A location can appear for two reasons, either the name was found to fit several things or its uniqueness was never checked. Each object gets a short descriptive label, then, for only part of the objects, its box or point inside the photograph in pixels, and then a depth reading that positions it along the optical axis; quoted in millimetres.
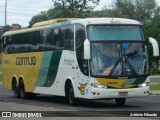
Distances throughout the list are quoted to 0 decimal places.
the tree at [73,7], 68562
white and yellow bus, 20859
